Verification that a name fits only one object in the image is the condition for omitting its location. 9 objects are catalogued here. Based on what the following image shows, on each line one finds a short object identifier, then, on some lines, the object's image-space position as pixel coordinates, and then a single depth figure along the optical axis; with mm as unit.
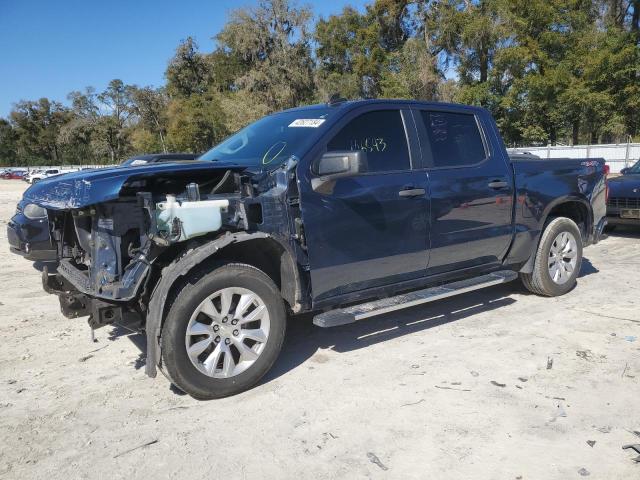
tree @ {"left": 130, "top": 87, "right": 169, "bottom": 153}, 53869
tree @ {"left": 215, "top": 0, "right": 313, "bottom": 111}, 40531
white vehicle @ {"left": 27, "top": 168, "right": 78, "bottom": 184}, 48422
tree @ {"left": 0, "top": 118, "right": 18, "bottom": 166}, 87000
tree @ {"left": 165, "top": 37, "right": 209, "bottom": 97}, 52691
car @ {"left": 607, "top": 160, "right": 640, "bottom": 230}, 8914
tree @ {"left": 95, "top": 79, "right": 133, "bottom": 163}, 69062
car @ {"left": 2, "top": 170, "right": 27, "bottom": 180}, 65625
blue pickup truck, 3406
